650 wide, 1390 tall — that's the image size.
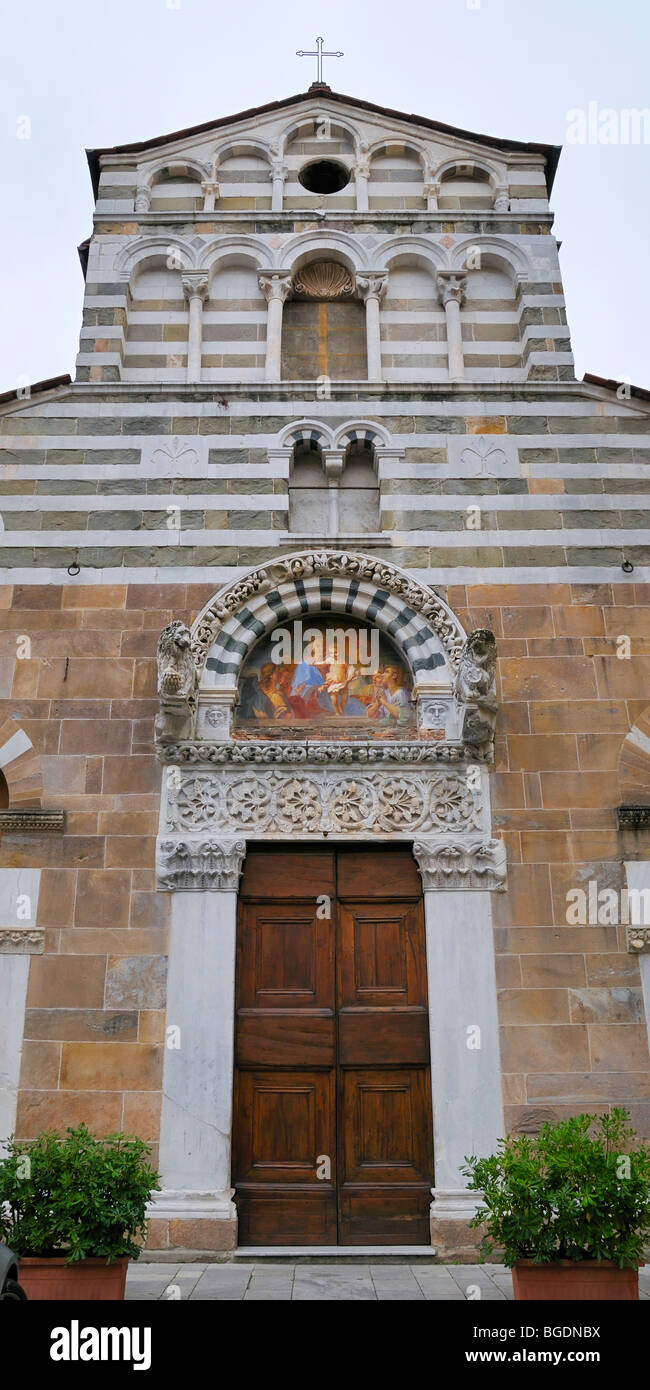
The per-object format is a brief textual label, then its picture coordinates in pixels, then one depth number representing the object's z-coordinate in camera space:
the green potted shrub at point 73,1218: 6.11
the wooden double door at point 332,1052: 8.73
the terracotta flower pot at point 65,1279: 6.11
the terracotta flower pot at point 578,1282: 6.04
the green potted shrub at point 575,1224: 6.02
